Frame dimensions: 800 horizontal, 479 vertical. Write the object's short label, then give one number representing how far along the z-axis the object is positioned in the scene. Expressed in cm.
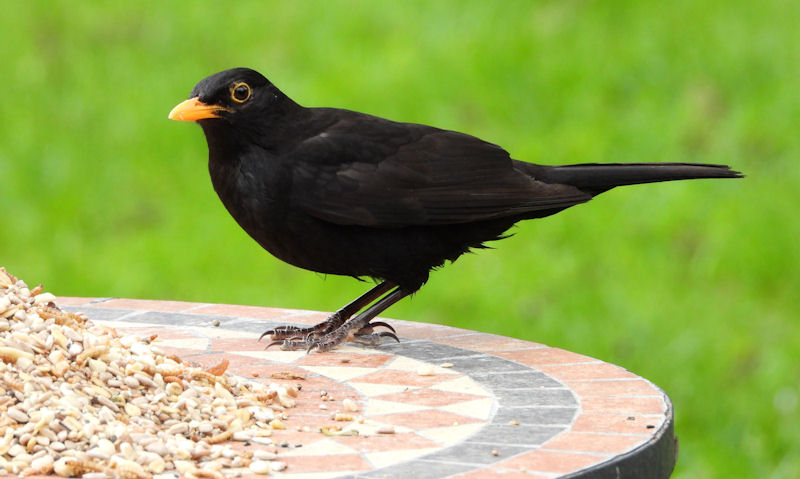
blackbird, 854
